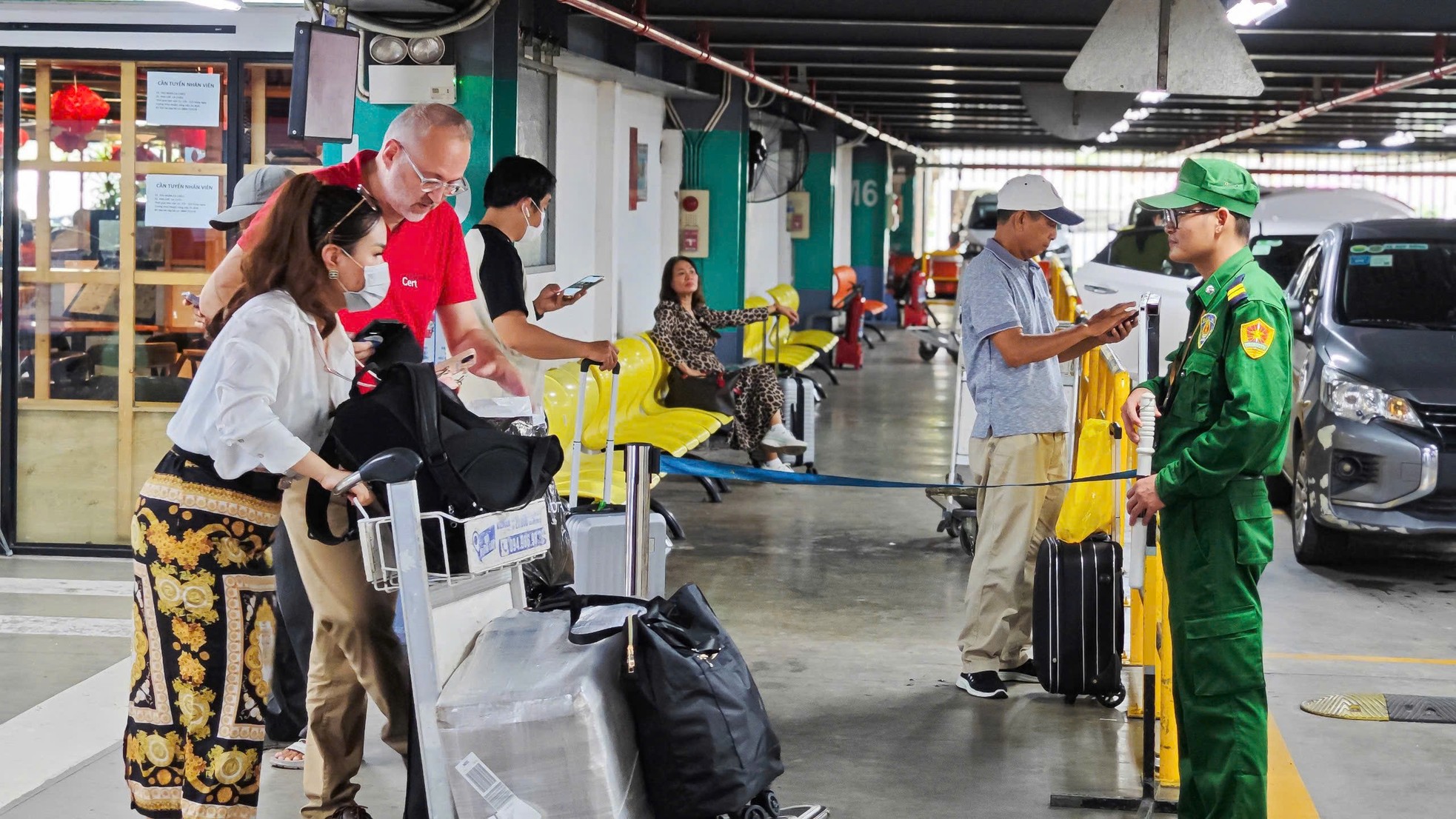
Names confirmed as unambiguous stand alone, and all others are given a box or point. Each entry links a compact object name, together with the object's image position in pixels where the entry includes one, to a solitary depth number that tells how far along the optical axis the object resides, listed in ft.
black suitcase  15.29
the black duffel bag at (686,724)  10.71
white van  40.09
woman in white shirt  10.44
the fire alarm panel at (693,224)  43.75
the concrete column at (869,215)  85.56
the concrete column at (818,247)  66.33
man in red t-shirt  11.67
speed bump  16.75
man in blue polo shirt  16.58
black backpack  10.56
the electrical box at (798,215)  65.82
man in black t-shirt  16.56
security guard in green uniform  11.55
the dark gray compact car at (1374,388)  22.71
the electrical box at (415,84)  22.85
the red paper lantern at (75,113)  22.79
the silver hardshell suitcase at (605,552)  16.06
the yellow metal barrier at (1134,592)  13.80
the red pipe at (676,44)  24.32
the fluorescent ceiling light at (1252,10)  21.89
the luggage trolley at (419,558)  9.91
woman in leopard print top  31.22
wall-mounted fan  48.03
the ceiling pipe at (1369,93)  39.34
